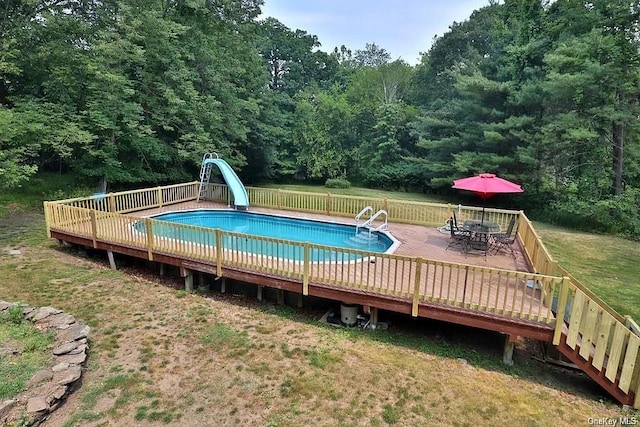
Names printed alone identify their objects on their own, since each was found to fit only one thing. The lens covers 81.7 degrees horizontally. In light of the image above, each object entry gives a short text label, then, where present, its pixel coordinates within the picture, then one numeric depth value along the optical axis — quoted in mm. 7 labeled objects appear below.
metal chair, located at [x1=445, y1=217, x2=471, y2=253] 9062
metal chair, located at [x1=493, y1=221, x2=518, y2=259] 8969
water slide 14039
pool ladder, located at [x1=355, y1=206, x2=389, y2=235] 10703
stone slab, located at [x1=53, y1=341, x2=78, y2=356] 5282
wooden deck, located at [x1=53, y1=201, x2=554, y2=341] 5496
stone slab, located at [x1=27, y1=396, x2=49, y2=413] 4223
